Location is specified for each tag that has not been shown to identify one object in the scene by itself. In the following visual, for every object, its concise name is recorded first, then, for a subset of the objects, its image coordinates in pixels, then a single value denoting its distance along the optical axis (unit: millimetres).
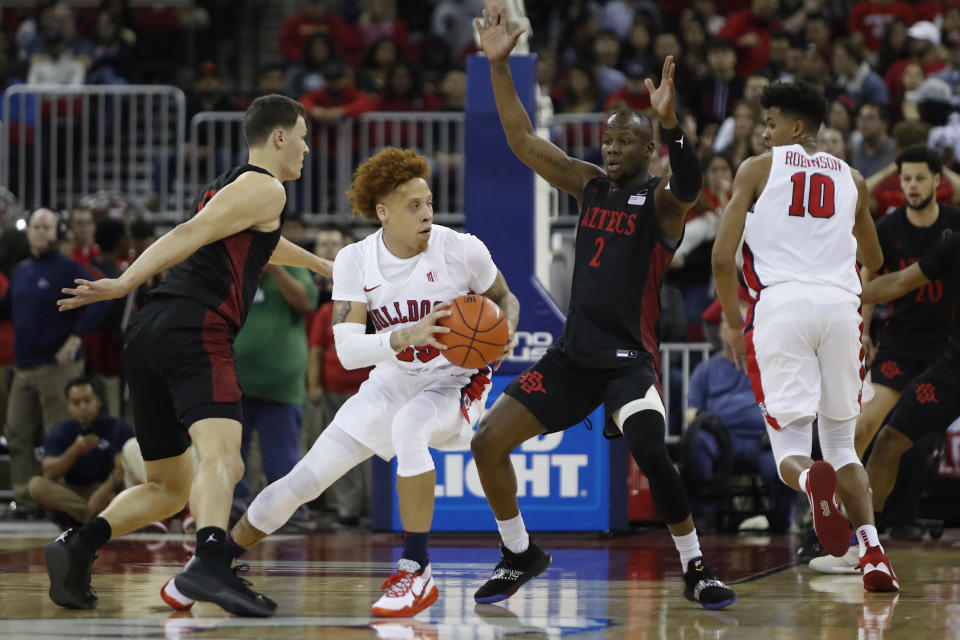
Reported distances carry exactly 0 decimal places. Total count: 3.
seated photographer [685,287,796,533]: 19375
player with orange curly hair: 11594
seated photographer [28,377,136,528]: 20156
